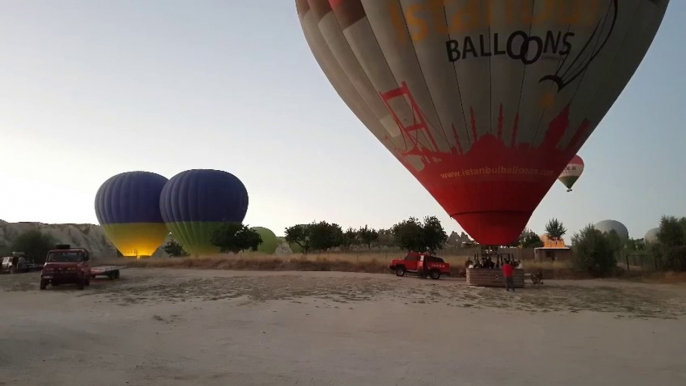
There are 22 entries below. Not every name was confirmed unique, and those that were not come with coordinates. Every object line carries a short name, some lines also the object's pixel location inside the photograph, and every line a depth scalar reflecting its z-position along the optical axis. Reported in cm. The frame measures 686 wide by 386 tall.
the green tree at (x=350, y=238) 7912
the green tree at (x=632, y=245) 6988
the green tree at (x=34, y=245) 5956
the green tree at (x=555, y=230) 8250
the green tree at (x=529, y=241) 8862
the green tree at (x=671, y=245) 3200
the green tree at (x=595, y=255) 3161
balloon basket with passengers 2288
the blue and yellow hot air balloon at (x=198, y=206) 5712
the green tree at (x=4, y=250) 7075
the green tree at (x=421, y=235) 4591
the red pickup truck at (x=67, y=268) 2250
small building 4859
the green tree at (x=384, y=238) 10072
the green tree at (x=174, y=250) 9771
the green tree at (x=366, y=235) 8462
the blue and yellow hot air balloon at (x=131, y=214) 6038
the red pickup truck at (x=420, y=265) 2900
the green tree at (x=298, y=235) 7456
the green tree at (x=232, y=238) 5669
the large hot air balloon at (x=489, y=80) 1791
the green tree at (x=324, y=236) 6700
